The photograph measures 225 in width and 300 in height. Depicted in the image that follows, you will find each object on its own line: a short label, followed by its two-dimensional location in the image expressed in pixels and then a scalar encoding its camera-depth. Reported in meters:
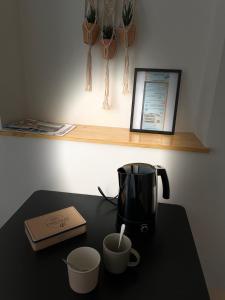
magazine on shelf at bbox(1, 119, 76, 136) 1.29
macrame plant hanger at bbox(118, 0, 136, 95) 1.19
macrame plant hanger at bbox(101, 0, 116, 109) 1.22
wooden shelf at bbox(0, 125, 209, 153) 1.18
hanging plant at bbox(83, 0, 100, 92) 1.21
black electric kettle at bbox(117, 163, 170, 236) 0.81
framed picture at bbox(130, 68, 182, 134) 1.27
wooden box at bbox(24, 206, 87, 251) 0.74
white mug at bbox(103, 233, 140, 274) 0.64
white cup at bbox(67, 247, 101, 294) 0.58
